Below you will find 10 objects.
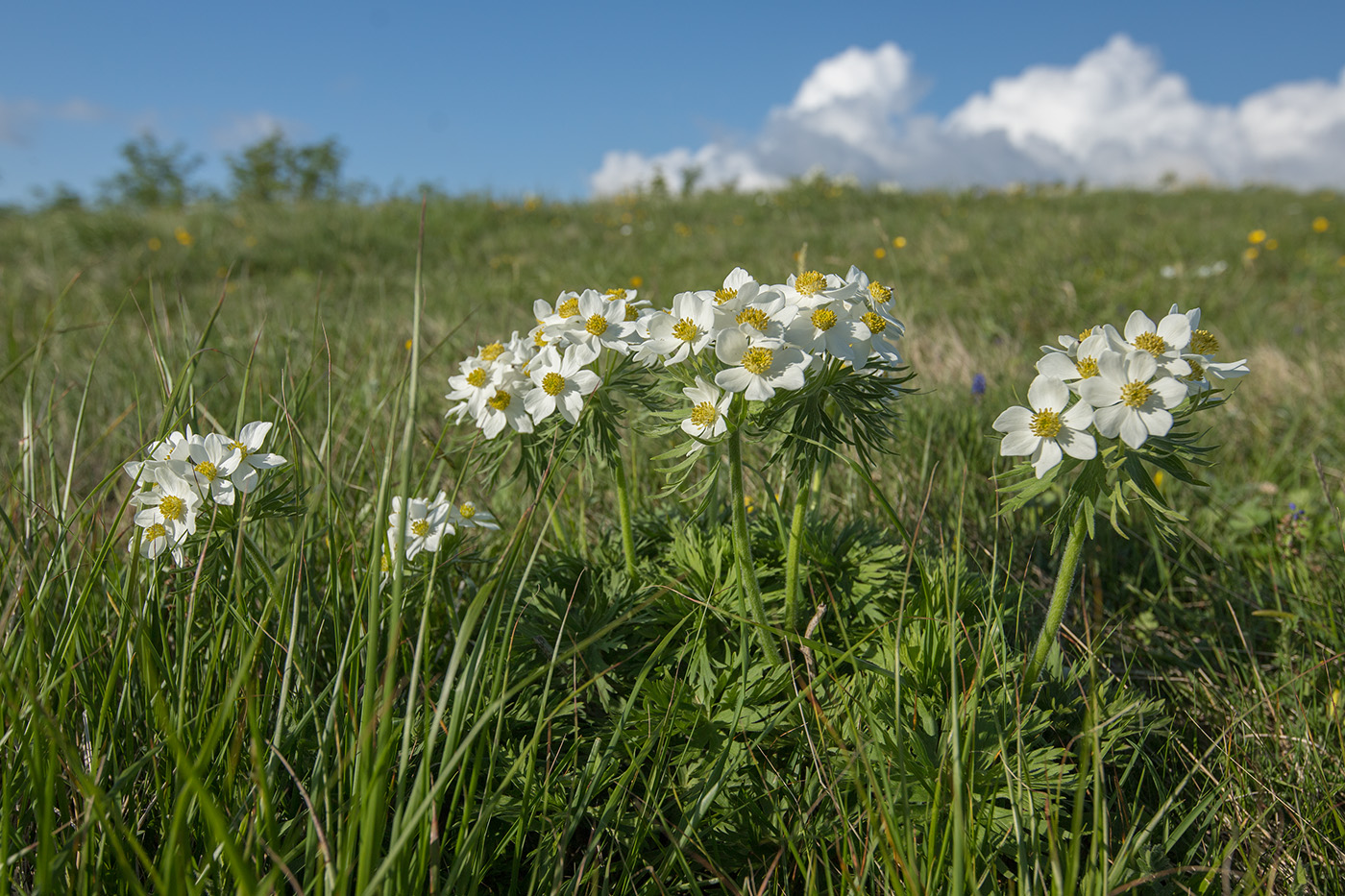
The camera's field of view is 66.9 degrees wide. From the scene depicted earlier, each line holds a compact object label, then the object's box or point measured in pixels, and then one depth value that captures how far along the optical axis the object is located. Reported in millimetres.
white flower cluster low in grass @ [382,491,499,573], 321
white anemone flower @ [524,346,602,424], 303
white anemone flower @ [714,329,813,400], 270
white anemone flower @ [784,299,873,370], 276
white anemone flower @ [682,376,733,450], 286
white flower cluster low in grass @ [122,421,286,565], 294
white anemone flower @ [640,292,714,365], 286
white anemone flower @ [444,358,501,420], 315
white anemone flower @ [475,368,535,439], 312
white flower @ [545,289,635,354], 308
